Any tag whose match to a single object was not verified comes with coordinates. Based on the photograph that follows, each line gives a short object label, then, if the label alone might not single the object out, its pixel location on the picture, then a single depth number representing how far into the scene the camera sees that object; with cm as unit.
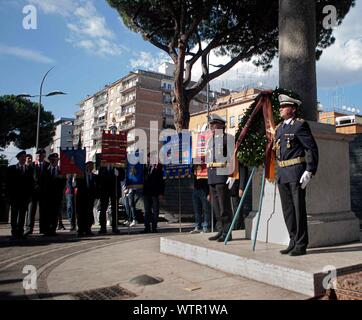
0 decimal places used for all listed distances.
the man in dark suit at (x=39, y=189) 921
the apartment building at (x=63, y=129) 7340
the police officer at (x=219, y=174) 599
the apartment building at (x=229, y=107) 5653
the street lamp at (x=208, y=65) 1853
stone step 372
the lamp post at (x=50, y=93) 2519
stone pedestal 541
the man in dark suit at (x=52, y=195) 926
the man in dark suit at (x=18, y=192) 854
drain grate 382
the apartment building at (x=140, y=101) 7362
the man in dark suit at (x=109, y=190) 980
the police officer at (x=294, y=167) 464
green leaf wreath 553
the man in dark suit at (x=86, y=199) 938
